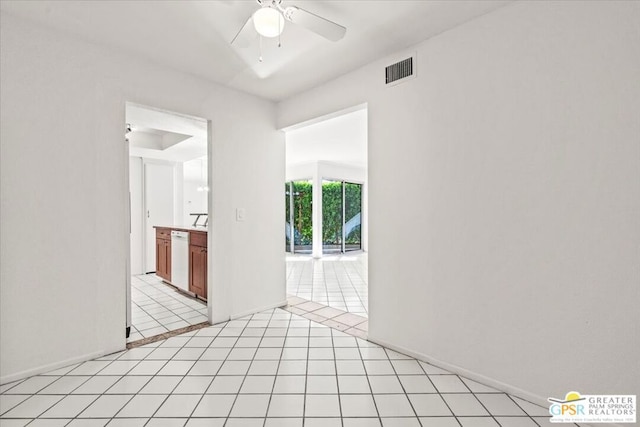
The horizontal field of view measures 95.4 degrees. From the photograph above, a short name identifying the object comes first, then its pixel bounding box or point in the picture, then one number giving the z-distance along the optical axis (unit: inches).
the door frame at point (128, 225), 95.3
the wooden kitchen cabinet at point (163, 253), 172.6
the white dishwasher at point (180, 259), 152.6
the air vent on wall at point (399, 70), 91.0
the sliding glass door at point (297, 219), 323.9
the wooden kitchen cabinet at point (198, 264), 137.0
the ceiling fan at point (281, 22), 61.2
